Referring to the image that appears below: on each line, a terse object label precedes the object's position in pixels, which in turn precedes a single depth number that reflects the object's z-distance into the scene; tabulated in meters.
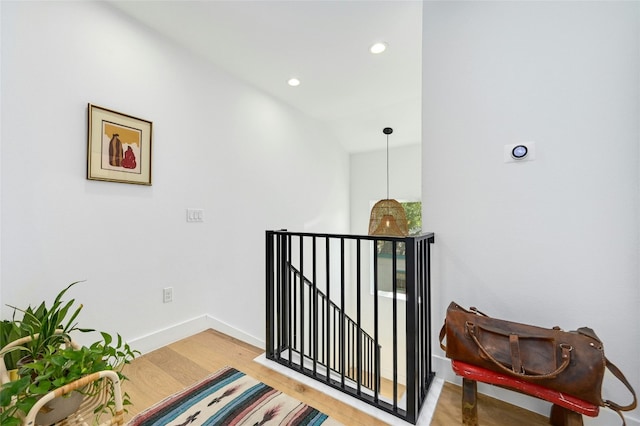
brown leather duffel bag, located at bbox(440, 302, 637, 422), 1.06
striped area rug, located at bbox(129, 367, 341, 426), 1.37
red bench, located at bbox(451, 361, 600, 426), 1.09
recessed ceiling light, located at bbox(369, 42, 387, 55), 2.34
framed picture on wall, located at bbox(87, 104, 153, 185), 1.83
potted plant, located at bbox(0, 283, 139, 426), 0.86
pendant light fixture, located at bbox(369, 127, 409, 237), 3.05
